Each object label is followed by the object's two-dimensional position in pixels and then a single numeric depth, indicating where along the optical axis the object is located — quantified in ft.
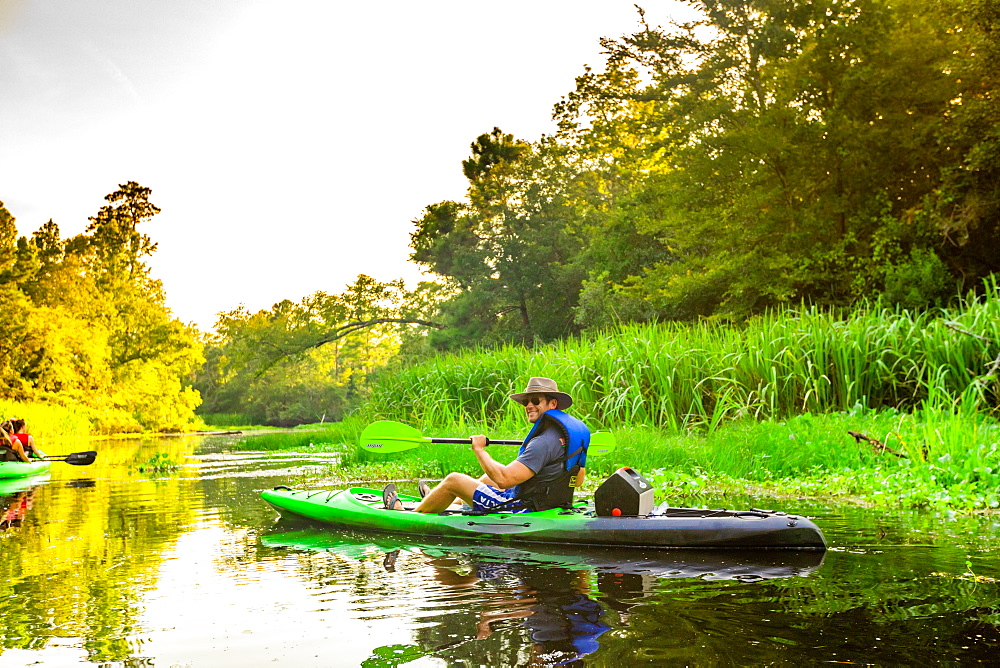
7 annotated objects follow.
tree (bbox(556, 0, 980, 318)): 59.47
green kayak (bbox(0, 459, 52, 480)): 45.36
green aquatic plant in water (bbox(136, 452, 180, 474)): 52.49
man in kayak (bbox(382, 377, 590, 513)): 21.98
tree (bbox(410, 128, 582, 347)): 102.09
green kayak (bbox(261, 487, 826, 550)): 19.49
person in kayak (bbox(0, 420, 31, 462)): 47.78
